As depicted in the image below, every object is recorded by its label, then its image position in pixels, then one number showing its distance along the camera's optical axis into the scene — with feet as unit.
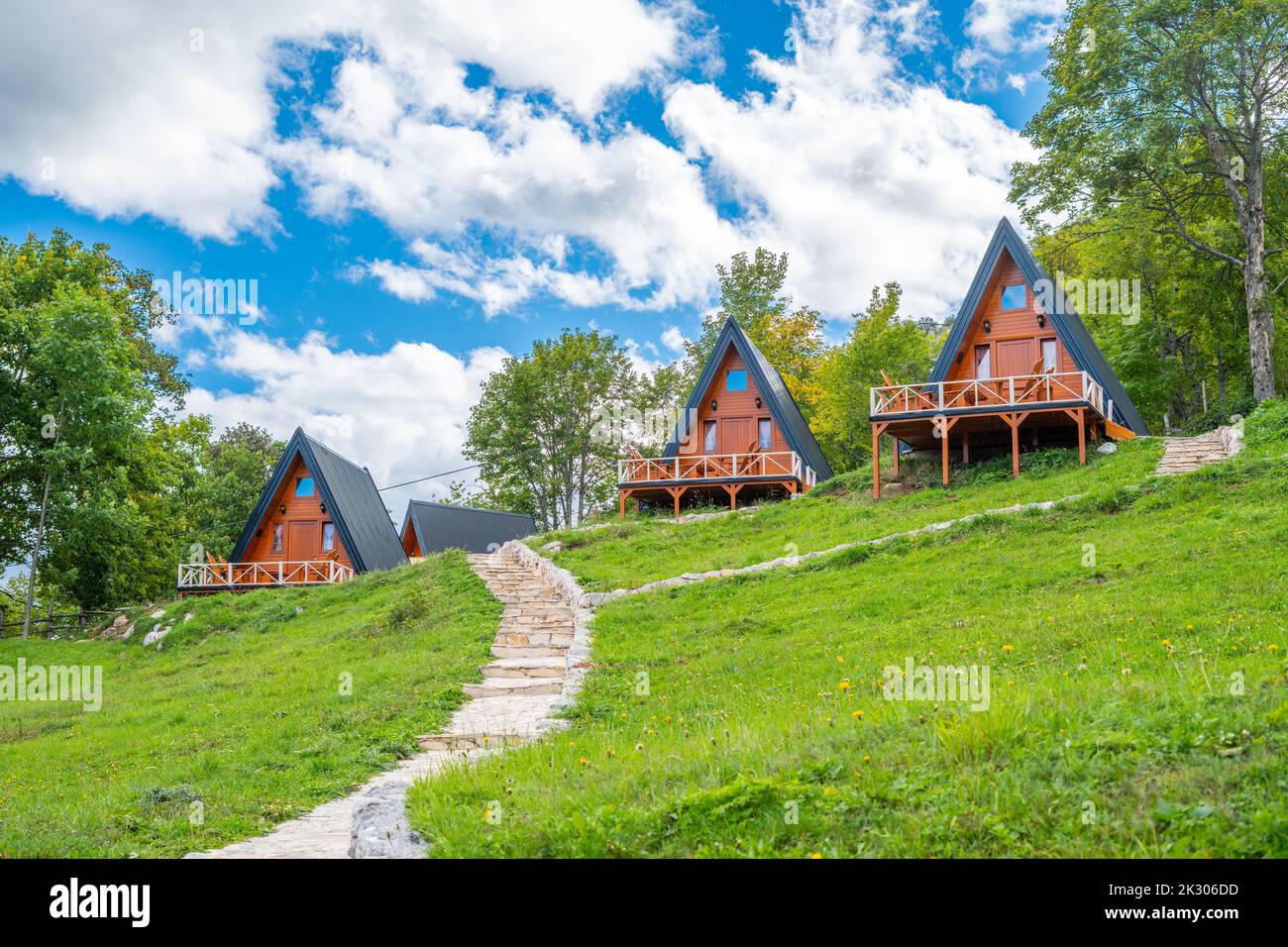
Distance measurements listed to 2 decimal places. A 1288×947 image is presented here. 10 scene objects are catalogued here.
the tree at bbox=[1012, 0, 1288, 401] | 81.30
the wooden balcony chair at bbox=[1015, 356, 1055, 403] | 81.35
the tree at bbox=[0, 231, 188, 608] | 94.32
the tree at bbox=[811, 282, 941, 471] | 123.24
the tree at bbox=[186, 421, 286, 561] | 137.59
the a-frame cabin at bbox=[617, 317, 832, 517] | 102.99
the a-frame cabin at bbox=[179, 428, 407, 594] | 107.96
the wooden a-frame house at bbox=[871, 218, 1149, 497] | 82.17
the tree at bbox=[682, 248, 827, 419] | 150.92
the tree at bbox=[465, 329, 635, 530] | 155.53
